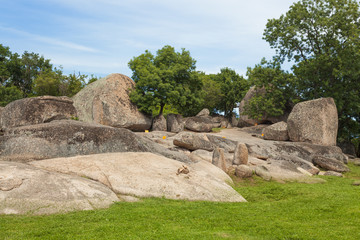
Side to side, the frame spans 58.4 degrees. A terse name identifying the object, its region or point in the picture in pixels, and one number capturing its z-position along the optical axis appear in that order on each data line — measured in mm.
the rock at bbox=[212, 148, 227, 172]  22078
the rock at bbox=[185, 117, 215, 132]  43844
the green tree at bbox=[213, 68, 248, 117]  62031
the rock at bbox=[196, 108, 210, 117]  57862
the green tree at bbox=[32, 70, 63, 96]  54156
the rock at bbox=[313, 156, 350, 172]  28139
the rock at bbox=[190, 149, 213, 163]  24284
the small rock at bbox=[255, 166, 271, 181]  21766
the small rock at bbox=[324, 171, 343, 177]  25400
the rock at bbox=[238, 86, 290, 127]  46647
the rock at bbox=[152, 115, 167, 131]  41781
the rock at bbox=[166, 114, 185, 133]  42438
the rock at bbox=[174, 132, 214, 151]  25984
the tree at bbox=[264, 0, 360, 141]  39031
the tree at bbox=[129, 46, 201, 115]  41250
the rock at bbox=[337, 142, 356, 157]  45188
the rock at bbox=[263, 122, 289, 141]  36719
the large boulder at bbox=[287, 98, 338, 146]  34594
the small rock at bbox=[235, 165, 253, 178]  21719
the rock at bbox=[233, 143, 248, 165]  24297
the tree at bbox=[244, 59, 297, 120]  42844
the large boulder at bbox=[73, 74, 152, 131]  37266
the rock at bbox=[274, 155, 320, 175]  26122
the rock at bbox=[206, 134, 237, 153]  29562
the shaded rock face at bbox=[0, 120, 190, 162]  16781
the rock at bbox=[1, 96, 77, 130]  23328
